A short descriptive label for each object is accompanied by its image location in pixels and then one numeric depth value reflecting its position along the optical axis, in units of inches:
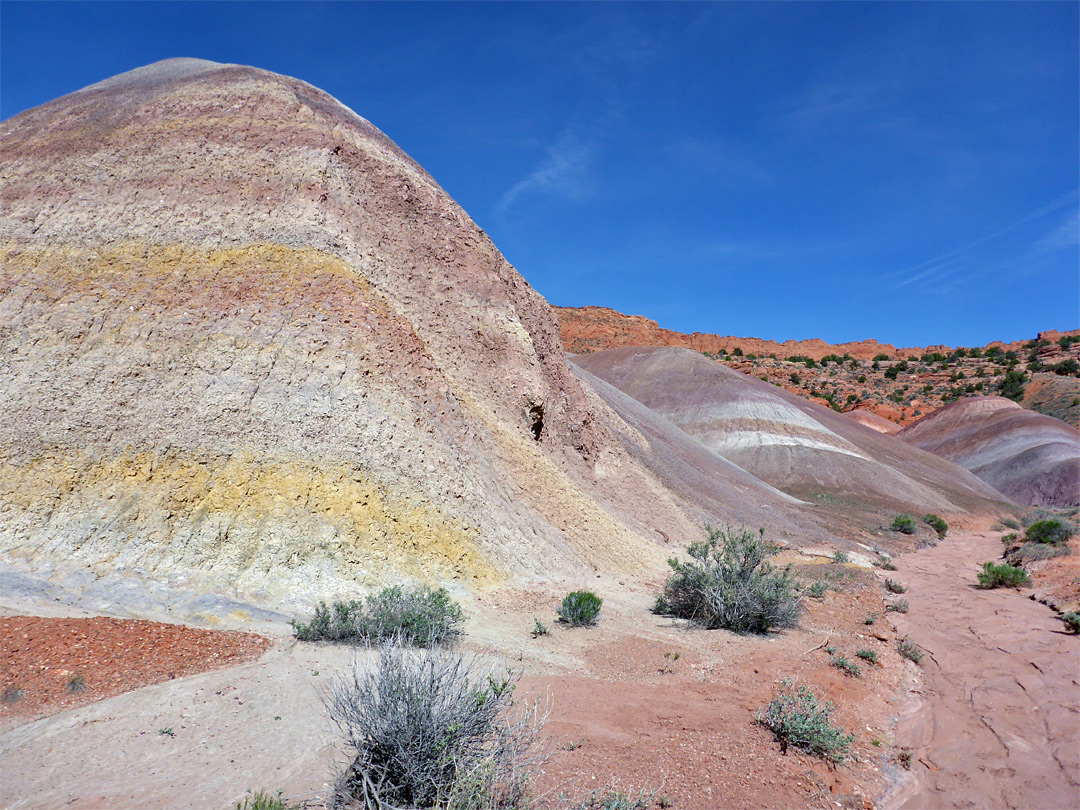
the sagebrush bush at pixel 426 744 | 156.0
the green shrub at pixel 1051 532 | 682.2
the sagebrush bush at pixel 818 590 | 459.5
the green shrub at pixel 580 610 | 357.1
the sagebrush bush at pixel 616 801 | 164.1
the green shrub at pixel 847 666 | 310.1
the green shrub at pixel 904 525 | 942.4
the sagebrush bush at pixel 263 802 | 149.2
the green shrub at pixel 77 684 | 215.3
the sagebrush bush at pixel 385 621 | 283.3
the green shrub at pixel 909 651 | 348.7
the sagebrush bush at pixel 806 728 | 220.5
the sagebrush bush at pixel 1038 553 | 595.0
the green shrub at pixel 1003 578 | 517.7
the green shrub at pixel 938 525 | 978.8
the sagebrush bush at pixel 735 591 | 373.7
